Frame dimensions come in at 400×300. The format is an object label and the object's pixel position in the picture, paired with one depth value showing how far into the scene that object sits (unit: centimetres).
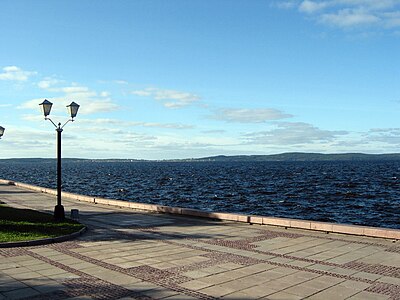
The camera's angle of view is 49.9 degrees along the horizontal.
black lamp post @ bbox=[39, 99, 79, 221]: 1677
